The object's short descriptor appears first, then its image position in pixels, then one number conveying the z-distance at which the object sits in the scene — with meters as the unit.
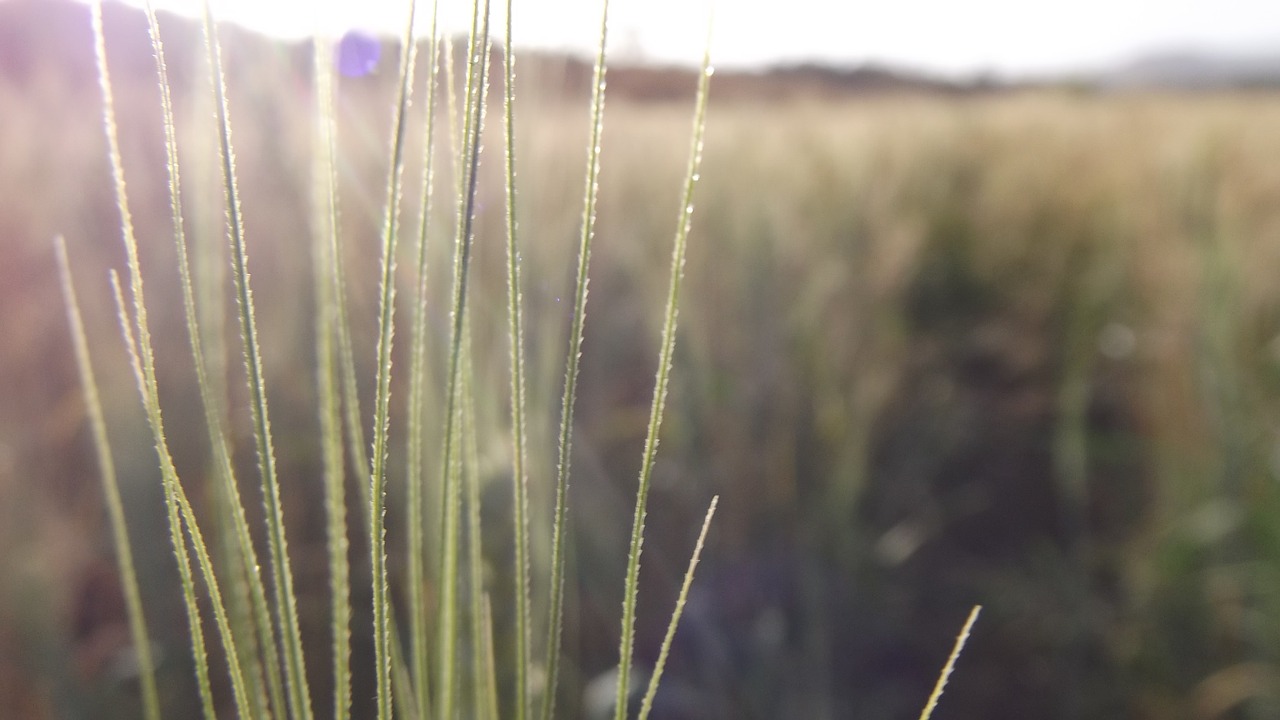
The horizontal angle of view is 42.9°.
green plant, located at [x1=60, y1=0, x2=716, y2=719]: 0.11
